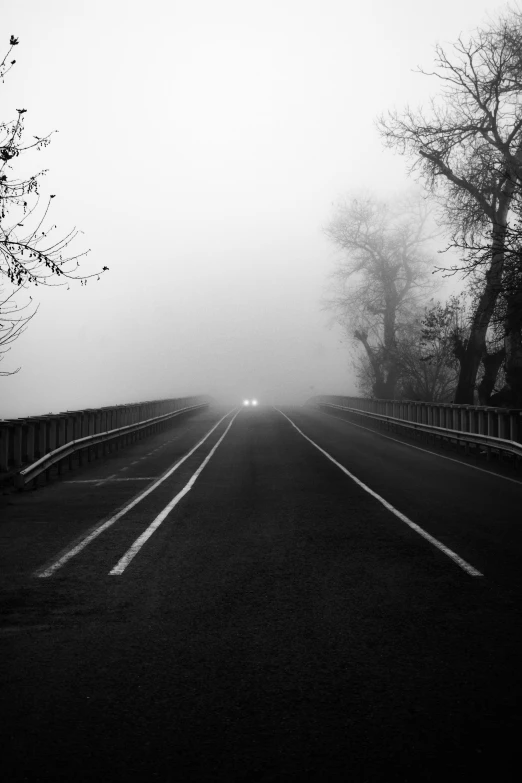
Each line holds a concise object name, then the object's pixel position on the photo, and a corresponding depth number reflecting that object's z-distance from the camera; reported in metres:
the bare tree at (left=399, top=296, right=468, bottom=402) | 39.19
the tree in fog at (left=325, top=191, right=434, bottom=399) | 51.97
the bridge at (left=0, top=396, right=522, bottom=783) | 4.14
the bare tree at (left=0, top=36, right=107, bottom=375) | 9.76
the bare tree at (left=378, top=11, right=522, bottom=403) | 26.34
